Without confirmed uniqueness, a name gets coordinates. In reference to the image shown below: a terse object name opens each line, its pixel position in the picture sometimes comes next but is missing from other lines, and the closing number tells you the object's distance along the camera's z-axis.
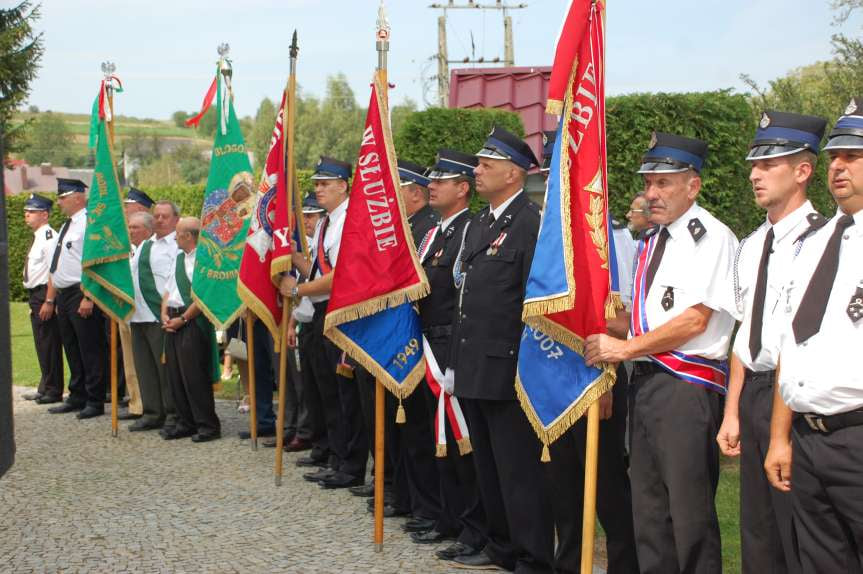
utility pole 31.38
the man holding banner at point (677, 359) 4.41
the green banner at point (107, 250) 10.29
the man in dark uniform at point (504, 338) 5.45
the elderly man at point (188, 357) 9.88
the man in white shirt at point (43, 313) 11.75
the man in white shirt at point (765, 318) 4.08
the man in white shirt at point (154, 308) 10.41
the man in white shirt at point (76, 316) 11.14
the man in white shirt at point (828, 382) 3.55
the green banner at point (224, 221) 9.54
